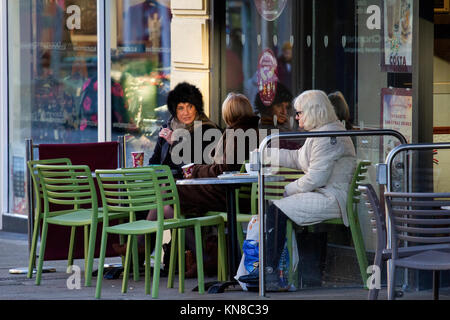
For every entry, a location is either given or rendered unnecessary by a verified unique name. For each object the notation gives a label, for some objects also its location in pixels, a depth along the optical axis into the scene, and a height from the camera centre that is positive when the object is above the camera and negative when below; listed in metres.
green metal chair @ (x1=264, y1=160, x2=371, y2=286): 17.70 -1.04
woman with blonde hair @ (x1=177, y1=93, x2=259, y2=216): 19.55 -0.83
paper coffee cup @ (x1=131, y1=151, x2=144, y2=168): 20.23 -0.81
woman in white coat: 17.66 -0.94
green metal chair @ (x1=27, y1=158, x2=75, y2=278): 19.81 -1.22
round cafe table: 17.81 -1.09
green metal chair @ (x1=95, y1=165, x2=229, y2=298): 17.61 -1.16
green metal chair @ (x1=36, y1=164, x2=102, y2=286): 18.84 -1.12
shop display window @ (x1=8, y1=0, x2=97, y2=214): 26.33 -0.14
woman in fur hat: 21.14 -0.54
